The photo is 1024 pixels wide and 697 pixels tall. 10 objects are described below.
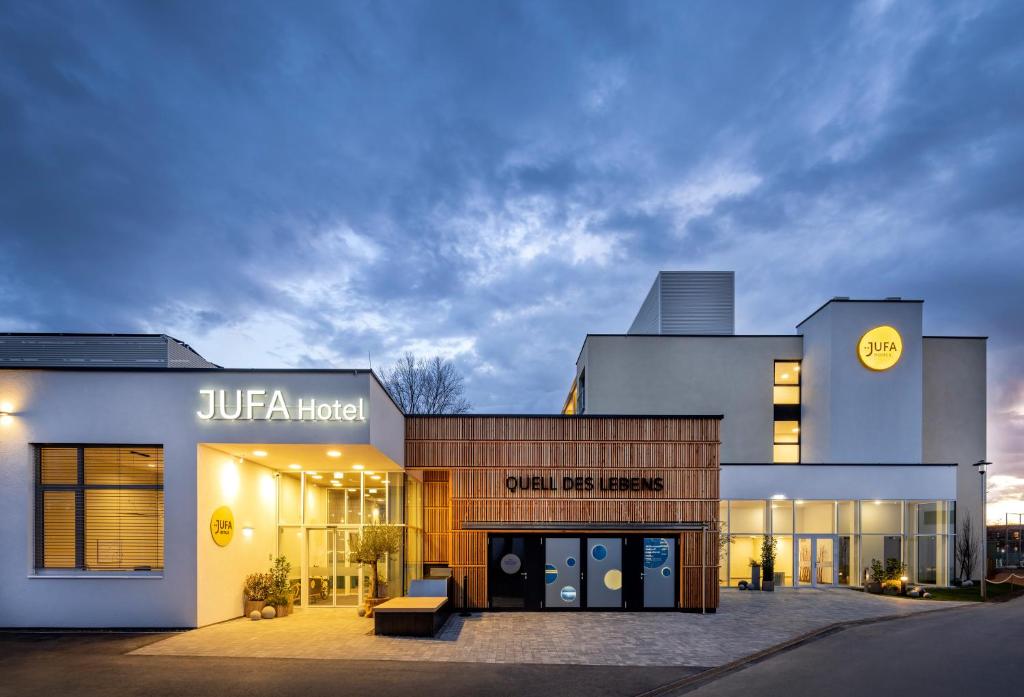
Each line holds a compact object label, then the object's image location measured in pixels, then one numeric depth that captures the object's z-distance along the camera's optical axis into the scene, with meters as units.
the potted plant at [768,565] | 21.85
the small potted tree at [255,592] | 14.76
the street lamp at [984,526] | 20.58
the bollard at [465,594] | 16.44
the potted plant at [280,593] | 15.00
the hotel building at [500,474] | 12.91
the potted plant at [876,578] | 21.73
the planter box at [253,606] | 14.73
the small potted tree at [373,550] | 15.40
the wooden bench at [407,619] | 12.88
